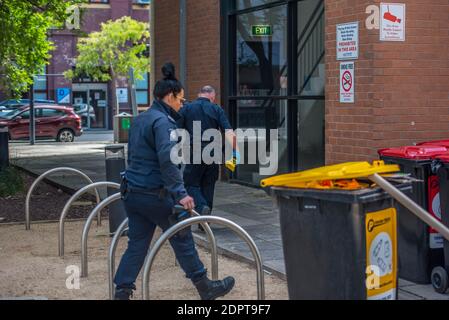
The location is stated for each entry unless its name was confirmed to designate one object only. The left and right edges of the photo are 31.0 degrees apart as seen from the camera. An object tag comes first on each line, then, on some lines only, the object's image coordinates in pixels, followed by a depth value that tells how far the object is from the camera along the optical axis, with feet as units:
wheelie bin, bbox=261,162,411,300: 16.43
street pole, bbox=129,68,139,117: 100.18
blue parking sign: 137.18
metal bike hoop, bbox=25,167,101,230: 33.73
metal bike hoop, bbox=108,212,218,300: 21.97
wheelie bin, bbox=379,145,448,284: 22.59
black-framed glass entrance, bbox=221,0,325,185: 40.16
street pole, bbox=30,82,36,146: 94.22
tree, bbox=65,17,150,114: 126.00
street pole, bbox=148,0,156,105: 56.49
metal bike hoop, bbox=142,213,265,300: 19.15
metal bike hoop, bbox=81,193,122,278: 25.22
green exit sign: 44.50
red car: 100.37
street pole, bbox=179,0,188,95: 44.50
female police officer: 19.93
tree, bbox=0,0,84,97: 49.83
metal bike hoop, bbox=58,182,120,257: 28.43
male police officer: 30.37
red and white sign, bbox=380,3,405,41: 31.48
